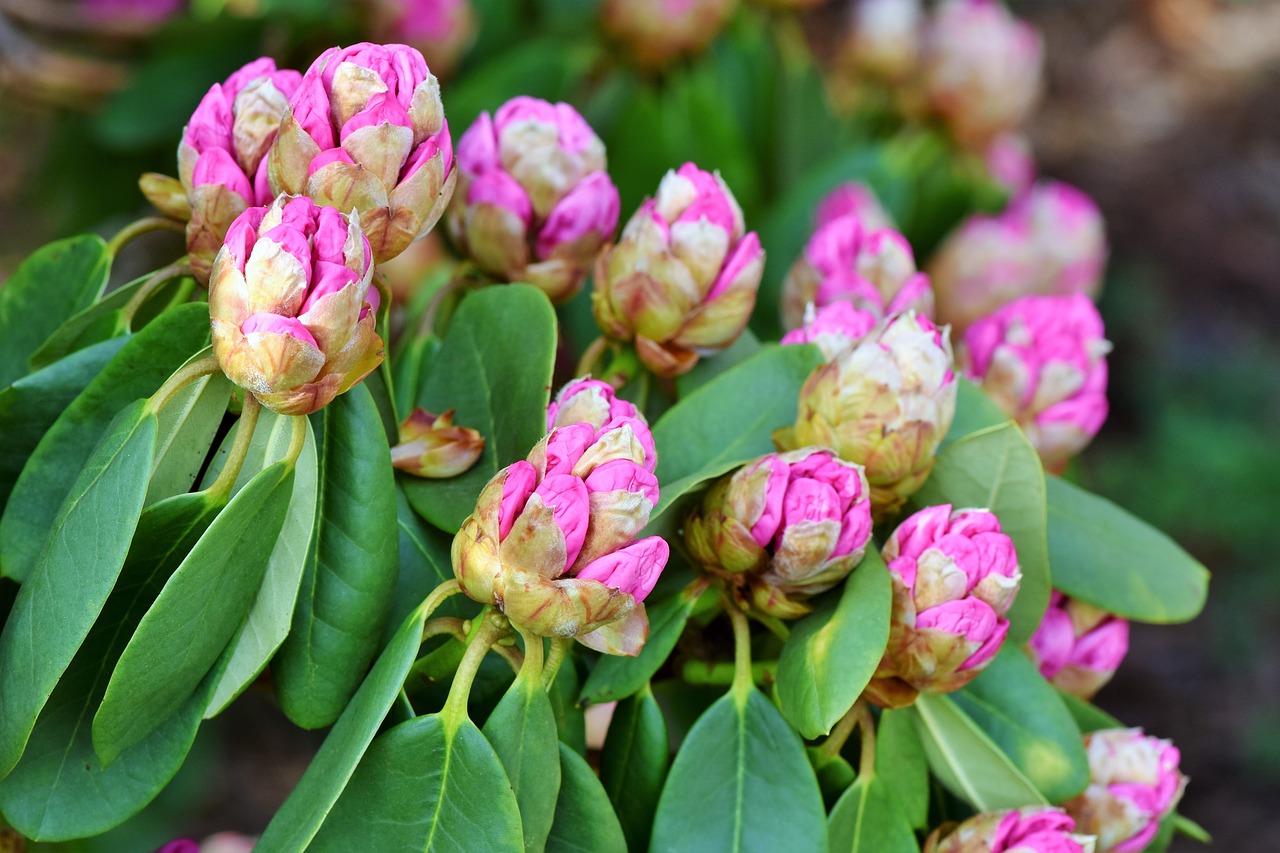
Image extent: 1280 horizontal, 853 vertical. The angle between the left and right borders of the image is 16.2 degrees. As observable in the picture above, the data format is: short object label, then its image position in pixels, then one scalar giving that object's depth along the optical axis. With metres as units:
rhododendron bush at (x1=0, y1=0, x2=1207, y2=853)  1.07
